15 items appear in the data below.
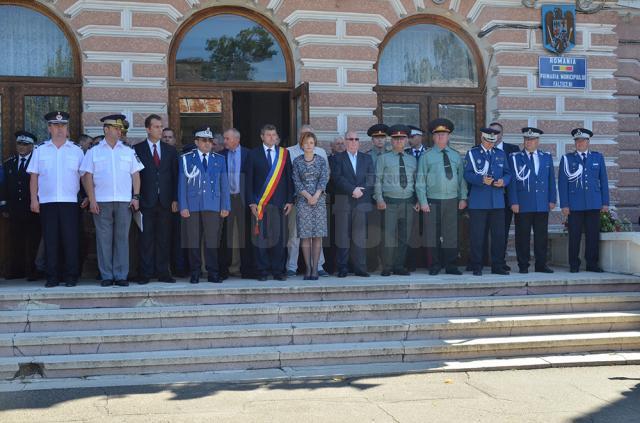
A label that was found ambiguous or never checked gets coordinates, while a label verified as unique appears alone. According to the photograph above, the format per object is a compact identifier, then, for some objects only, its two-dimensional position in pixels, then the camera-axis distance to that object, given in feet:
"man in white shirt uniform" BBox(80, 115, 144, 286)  32.48
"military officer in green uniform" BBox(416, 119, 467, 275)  37.19
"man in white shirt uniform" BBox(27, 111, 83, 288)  32.35
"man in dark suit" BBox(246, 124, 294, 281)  34.96
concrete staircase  27.50
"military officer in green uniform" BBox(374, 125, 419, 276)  36.99
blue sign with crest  43.16
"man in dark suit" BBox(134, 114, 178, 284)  33.94
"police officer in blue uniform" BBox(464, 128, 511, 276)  36.91
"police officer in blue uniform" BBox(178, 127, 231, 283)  33.86
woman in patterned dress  34.78
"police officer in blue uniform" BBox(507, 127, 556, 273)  37.78
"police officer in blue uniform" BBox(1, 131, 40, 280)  35.29
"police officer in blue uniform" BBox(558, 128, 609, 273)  38.11
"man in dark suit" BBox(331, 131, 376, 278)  36.19
